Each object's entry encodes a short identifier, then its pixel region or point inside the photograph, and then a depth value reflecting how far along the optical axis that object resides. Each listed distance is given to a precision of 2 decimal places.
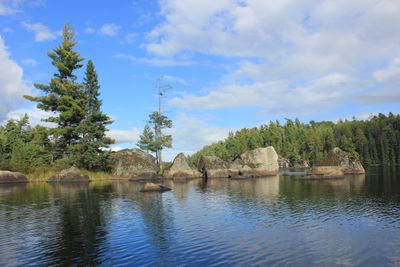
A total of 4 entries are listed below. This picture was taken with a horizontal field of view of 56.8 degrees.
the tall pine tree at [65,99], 62.25
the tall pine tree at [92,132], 61.31
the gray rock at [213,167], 71.19
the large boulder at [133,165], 65.88
